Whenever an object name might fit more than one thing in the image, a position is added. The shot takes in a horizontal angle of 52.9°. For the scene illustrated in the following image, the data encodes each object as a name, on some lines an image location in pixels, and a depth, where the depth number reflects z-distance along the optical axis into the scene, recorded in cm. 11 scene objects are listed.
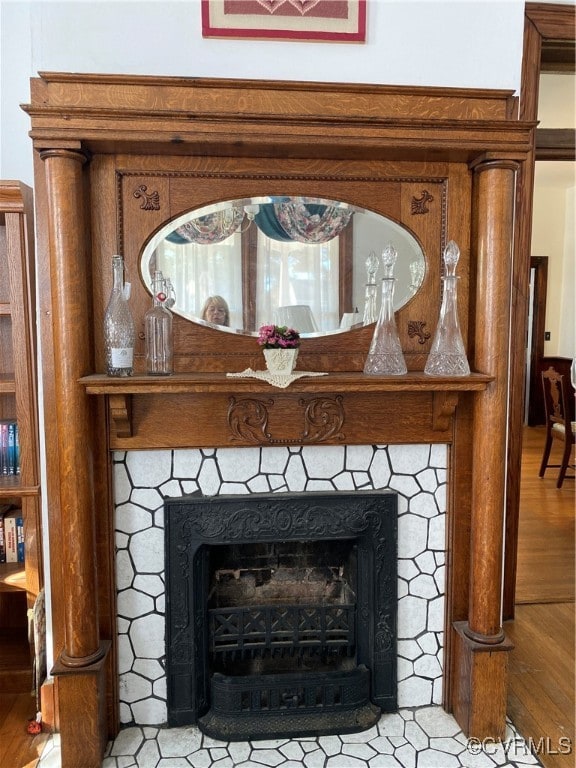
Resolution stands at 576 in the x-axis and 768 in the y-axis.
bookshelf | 192
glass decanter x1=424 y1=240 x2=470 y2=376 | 178
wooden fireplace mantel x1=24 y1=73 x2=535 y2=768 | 165
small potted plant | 169
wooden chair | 441
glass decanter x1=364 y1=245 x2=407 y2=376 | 179
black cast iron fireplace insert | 187
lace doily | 165
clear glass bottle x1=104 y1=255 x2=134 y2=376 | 168
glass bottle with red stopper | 174
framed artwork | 180
